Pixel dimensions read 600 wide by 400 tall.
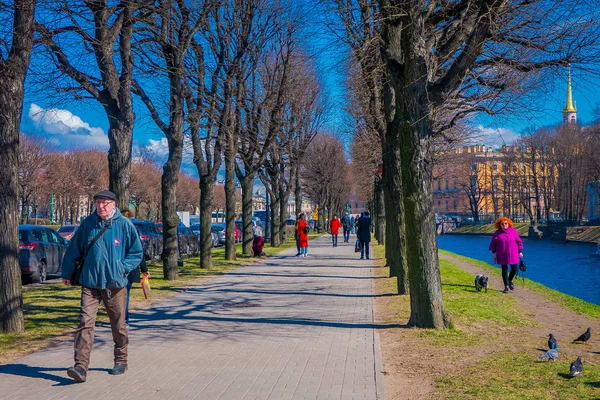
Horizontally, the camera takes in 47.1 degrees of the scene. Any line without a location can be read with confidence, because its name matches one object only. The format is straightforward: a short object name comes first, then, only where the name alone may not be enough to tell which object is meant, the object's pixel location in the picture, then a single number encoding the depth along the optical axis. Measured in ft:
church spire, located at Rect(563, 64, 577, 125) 236.22
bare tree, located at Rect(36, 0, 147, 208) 41.45
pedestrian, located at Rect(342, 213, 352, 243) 151.53
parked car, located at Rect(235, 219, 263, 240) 143.41
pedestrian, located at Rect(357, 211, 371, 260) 83.88
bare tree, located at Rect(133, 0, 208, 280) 55.26
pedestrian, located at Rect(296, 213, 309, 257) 86.17
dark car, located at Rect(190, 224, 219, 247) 121.84
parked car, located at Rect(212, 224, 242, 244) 128.48
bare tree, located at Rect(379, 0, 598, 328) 30.91
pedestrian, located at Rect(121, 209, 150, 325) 29.48
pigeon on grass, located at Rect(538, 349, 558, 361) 24.27
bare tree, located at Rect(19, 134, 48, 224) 151.40
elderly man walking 21.71
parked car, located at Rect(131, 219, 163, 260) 79.87
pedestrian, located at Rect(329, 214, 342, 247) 112.67
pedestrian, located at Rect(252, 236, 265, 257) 86.48
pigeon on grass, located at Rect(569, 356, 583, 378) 21.38
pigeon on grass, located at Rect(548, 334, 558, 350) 25.02
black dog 48.37
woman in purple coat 48.91
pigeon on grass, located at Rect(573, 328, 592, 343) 28.25
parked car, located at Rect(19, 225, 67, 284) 56.85
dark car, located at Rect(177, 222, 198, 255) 92.83
